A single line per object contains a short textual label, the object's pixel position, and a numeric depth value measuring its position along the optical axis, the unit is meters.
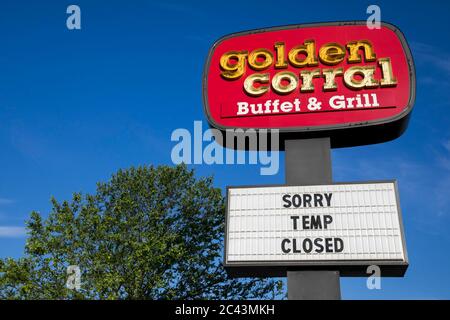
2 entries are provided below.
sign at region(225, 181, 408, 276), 8.65
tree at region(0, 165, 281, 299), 19.14
